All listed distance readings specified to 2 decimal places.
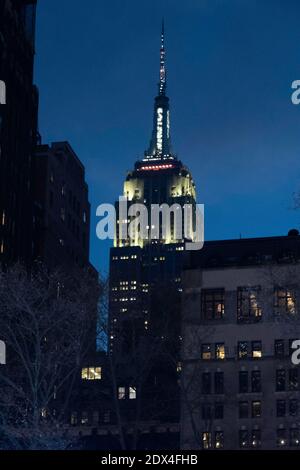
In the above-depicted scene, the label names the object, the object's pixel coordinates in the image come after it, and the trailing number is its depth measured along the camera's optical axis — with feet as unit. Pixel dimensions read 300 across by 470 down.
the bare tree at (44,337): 174.40
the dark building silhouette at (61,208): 515.09
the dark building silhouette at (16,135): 463.42
